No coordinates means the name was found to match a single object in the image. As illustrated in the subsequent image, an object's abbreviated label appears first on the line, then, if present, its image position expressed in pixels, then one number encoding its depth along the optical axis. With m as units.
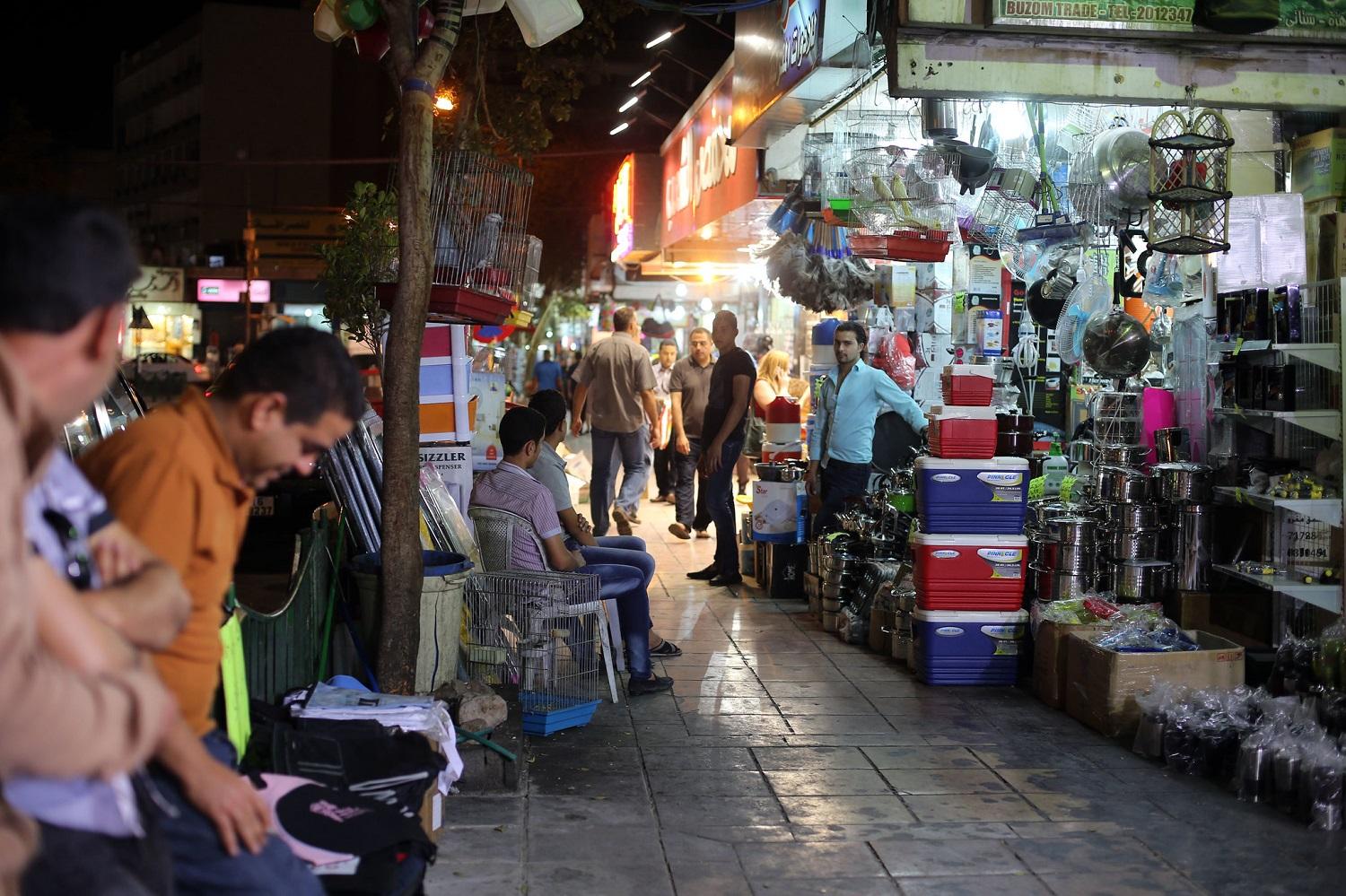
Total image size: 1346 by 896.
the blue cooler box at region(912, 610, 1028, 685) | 7.11
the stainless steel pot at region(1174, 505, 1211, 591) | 7.53
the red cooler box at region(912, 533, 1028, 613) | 7.10
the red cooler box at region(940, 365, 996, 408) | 7.27
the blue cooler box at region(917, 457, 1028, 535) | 7.16
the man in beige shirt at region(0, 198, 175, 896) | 1.74
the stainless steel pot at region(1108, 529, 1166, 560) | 7.62
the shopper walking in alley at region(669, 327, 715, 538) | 12.59
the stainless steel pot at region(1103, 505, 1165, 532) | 7.57
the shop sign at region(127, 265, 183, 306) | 52.81
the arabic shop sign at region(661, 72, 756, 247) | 11.15
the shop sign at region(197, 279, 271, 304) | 44.16
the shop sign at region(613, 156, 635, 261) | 18.73
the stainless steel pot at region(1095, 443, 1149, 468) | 8.03
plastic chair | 6.32
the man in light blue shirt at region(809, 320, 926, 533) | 9.02
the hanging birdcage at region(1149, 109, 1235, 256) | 6.34
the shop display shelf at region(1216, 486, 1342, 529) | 6.53
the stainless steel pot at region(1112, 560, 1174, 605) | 7.59
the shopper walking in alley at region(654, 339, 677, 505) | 15.65
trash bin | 5.39
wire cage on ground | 5.92
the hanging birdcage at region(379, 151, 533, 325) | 6.76
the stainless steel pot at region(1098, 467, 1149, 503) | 7.60
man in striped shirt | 6.33
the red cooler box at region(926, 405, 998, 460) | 7.21
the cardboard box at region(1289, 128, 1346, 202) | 6.90
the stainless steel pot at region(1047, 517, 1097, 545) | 7.34
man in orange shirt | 2.36
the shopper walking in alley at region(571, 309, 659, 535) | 11.70
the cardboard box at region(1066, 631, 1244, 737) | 6.04
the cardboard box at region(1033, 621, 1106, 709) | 6.64
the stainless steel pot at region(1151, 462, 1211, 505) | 7.49
